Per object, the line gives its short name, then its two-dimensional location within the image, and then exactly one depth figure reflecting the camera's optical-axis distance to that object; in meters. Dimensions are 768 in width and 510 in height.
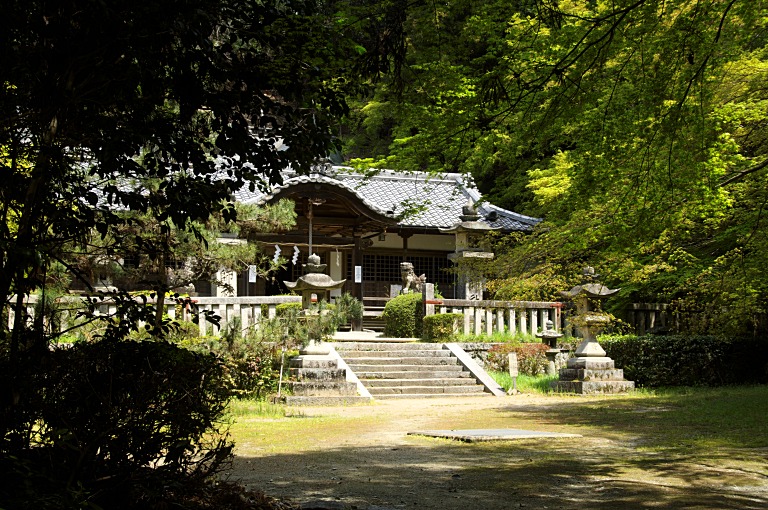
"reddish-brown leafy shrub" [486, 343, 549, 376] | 18.52
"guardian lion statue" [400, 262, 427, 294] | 23.11
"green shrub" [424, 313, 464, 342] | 19.09
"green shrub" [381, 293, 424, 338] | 20.41
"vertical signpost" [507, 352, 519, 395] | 16.27
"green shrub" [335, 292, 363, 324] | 15.73
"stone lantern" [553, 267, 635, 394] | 16.62
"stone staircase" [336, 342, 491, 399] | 16.03
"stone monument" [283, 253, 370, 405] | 14.35
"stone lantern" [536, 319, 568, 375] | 18.71
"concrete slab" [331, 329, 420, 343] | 19.38
